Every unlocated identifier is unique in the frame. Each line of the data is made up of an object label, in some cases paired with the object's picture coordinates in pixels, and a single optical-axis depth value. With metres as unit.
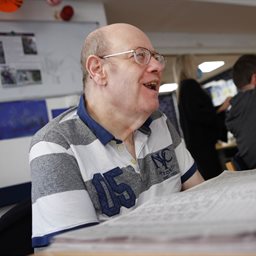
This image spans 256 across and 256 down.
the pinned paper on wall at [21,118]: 1.81
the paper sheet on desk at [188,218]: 0.28
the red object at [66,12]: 2.03
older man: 0.66
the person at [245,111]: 1.97
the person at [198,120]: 2.36
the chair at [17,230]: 0.69
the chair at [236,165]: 1.75
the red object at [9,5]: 1.70
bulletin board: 1.84
